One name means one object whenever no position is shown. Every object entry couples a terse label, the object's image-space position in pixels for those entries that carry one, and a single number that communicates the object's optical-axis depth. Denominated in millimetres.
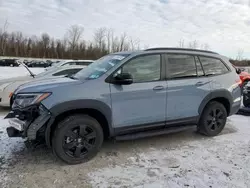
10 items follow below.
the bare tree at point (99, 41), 75562
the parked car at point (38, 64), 45103
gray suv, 3518
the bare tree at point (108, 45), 76375
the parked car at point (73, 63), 8017
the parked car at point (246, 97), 7180
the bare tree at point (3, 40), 71875
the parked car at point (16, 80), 6496
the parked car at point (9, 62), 42375
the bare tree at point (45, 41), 75219
